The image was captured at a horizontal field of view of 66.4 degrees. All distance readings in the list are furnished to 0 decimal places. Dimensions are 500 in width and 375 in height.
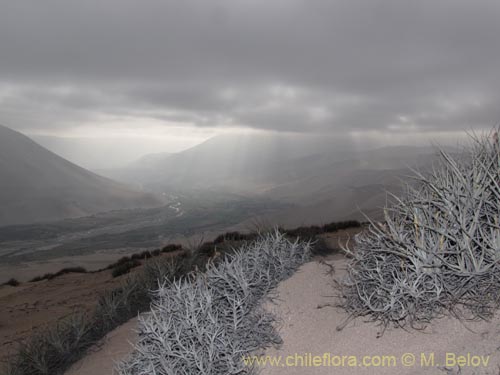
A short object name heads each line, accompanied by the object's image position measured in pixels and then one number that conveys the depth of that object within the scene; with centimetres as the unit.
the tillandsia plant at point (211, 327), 315
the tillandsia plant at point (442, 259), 315
